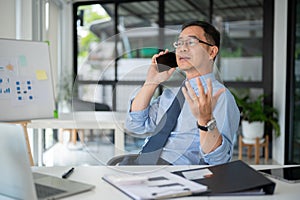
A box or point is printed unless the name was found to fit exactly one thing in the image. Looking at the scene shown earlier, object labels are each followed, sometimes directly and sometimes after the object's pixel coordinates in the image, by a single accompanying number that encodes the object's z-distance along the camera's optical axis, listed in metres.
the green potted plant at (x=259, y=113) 4.87
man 1.47
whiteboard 1.73
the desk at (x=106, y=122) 1.54
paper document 1.12
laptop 0.94
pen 1.39
